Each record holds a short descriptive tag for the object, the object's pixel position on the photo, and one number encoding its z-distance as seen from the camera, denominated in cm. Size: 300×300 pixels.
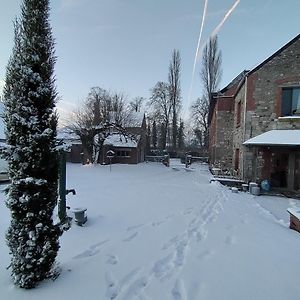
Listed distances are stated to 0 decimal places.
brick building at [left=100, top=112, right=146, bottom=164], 2781
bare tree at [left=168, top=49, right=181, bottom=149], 4050
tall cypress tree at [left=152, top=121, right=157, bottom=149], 4921
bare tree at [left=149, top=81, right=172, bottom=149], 4319
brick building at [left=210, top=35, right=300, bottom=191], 1291
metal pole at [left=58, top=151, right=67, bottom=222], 558
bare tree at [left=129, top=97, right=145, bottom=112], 5034
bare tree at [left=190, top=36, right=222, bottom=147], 3597
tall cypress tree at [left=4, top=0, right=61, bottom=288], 337
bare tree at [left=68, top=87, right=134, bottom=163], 2298
